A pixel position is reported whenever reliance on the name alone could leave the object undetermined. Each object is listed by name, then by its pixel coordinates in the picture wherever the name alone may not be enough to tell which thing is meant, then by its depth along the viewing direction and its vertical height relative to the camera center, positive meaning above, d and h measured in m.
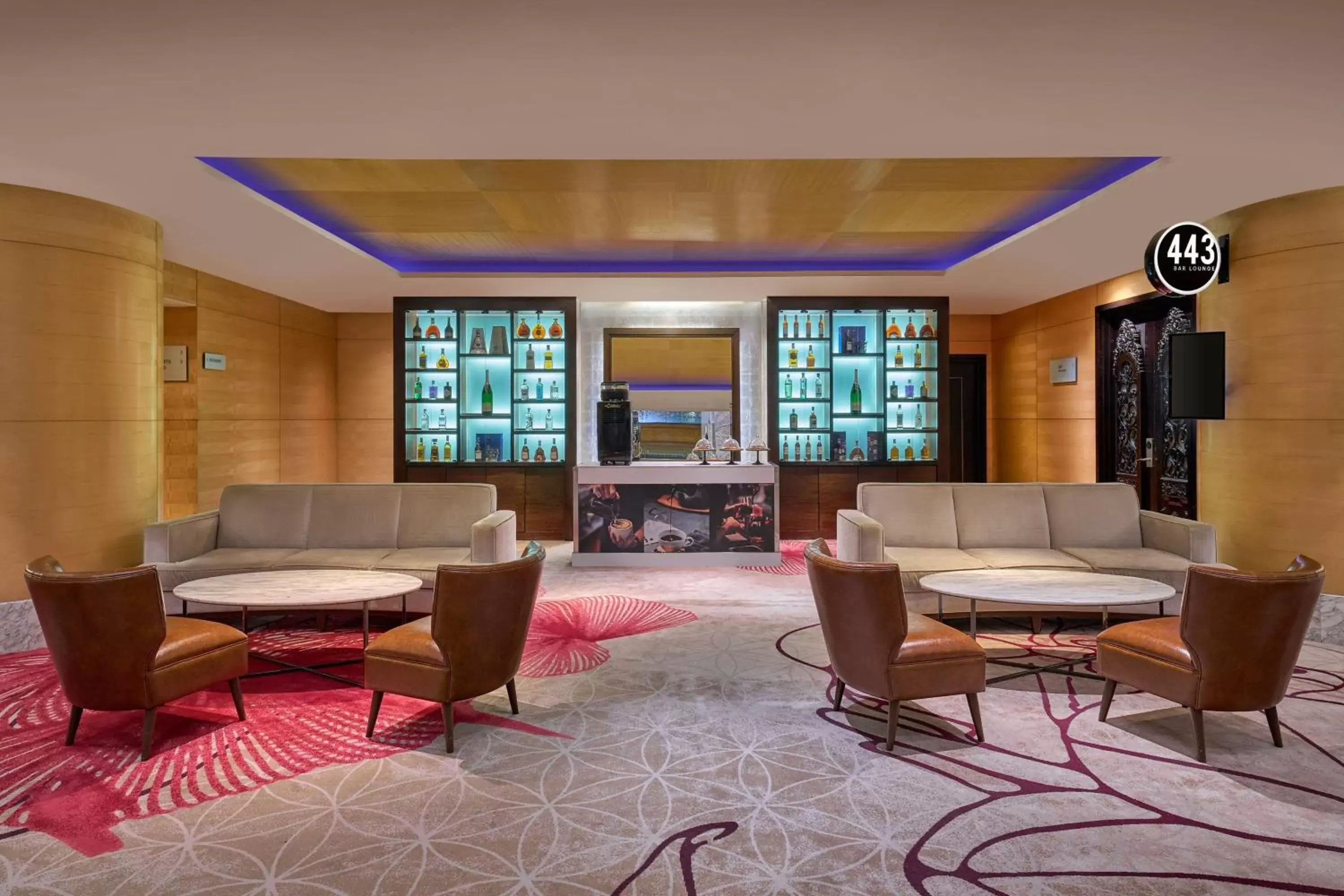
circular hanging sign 6.06 +1.38
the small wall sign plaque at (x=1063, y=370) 9.58 +0.87
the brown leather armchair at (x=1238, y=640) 3.45 -0.85
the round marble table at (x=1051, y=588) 4.17 -0.79
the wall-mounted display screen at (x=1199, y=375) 6.18 +0.51
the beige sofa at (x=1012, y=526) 5.89 -0.64
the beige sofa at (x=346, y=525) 6.02 -0.64
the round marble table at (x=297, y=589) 4.25 -0.82
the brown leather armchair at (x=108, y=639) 3.55 -0.87
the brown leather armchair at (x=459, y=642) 3.70 -0.93
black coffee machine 8.26 +0.10
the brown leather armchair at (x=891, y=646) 3.65 -0.93
